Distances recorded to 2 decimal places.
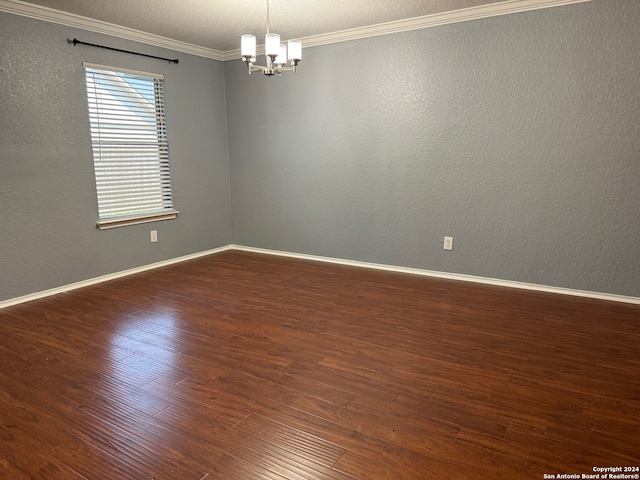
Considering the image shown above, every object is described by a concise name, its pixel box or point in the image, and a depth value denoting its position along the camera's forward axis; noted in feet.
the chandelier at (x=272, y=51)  8.86
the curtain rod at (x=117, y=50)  11.97
